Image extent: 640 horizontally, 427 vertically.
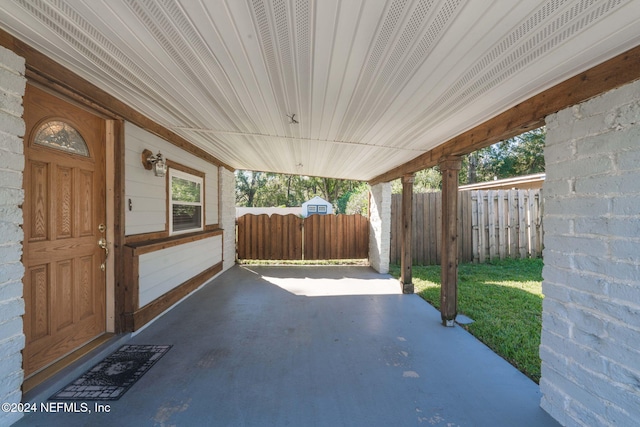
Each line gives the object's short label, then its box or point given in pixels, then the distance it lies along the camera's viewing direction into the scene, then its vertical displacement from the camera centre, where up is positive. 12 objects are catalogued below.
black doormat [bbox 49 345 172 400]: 2.01 -1.32
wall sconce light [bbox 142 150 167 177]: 3.24 +0.68
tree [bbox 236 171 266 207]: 26.11 +2.79
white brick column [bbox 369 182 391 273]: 5.98 -0.28
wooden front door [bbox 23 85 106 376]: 2.02 -0.09
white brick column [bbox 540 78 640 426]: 1.44 -0.32
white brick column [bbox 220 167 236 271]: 6.11 +0.01
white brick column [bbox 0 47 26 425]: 1.62 -0.06
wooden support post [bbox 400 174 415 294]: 4.65 -0.36
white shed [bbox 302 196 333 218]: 17.72 +0.55
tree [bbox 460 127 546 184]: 14.77 +3.10
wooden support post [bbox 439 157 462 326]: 3.30 -0.37
